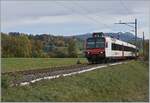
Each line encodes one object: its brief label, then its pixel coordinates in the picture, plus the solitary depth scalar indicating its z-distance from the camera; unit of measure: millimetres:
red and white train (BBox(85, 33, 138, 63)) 43944
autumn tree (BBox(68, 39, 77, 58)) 105544
